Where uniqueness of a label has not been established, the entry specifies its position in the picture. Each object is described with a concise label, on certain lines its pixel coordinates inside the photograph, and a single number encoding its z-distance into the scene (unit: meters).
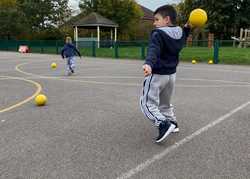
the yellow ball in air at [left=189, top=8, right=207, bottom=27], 3.06
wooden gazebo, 26.00
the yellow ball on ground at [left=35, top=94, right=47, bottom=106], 4.60
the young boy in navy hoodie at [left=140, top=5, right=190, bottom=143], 2.81
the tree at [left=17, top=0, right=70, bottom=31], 33.34
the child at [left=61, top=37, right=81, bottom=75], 8.86
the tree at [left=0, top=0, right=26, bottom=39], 30.41
